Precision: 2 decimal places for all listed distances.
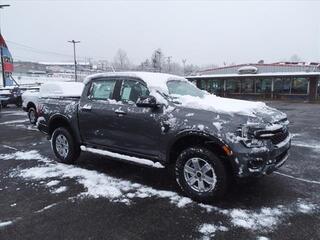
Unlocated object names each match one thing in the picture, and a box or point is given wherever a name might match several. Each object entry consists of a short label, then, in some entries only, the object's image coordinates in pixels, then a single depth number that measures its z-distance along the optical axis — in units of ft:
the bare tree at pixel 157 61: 185.29
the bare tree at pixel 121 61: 319.90
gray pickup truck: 10.73
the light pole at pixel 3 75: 67.67
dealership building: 75.18
